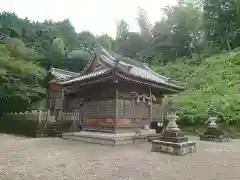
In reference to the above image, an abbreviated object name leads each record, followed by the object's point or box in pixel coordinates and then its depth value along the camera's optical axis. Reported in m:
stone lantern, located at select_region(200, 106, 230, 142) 13.15
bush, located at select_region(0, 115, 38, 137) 15.80
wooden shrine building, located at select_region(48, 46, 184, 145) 11.84
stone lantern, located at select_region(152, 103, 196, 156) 8.52
